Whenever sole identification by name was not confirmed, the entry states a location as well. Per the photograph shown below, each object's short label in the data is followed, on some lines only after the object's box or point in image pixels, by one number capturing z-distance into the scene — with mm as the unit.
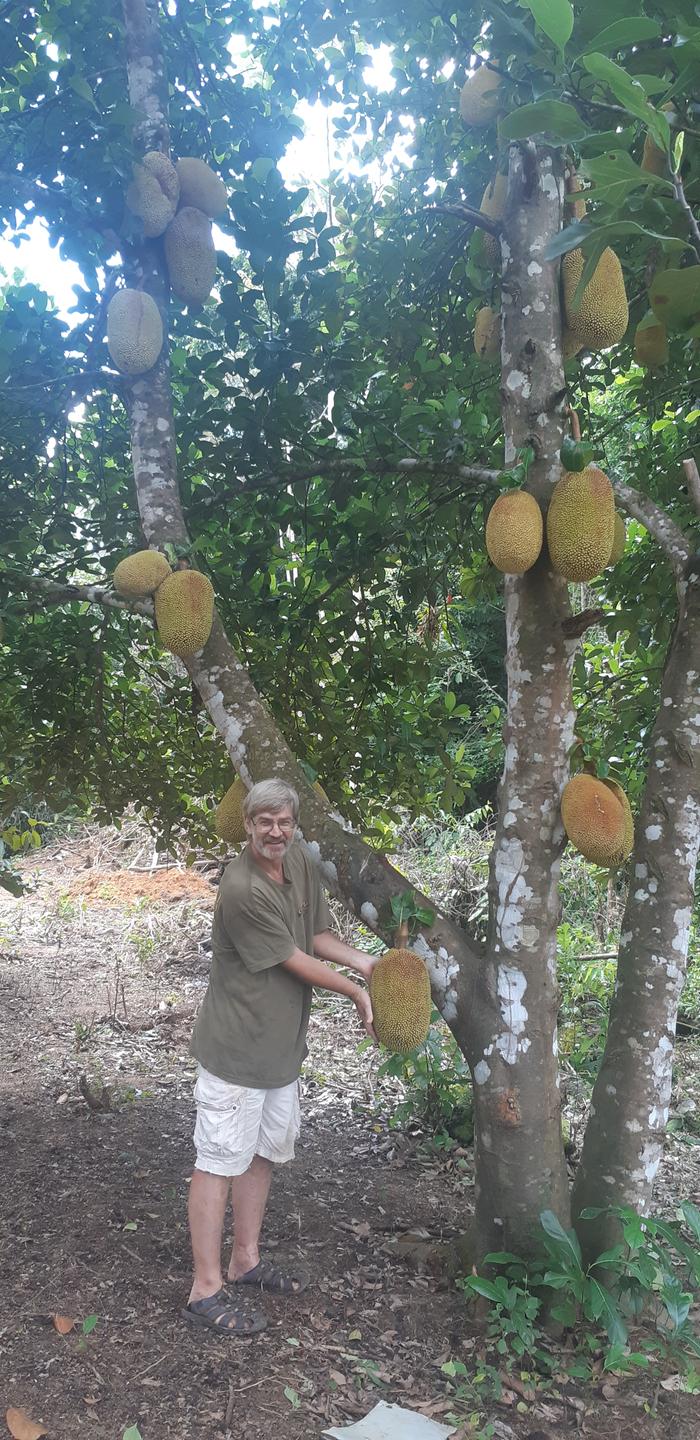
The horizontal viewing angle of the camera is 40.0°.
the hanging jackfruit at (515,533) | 2047
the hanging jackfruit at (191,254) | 2736
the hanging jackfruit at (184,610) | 2383
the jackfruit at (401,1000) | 2115
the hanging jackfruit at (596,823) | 2078
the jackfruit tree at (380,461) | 2242
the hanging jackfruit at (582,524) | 2043
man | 2271
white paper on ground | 1910
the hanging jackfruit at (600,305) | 2184
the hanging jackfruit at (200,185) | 2770
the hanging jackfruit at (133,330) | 2598
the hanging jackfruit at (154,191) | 2621
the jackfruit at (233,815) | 2604
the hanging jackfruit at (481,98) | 2402
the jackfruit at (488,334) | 2682
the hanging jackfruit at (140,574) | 2400
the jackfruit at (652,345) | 2193
